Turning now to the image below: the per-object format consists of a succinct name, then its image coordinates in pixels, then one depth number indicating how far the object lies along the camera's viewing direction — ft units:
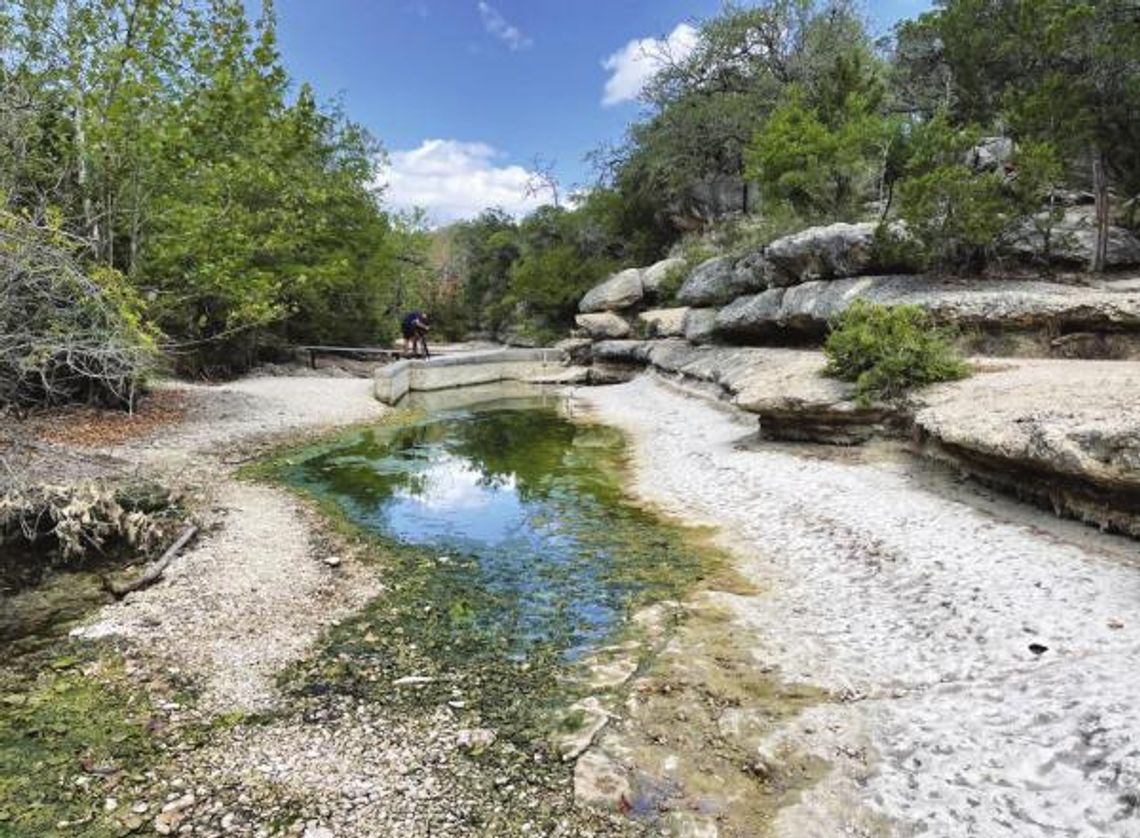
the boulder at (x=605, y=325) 105.19
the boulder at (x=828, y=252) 59.88
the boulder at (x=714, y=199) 115.14
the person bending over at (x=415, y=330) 109.50
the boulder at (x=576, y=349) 110.83
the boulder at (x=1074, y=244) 53.72
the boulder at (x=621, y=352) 96.89
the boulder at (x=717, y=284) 79.10
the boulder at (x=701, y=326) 81.46
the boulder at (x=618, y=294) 108.47
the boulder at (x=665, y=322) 92.94
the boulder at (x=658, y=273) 101.33
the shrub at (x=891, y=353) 40.47
